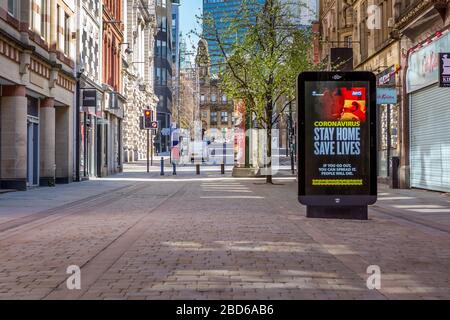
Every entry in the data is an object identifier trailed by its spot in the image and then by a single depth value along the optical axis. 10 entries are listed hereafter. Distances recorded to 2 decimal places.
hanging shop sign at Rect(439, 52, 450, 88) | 17.52
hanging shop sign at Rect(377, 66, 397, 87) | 25.23
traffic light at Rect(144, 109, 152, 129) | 41.88
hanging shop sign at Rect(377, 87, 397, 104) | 23.58
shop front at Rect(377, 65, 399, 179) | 23.70
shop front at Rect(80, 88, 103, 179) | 31.11
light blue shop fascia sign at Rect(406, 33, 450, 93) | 20.42
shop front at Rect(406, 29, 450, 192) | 20.56
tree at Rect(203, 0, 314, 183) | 26.88
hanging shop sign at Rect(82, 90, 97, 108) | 31.00
